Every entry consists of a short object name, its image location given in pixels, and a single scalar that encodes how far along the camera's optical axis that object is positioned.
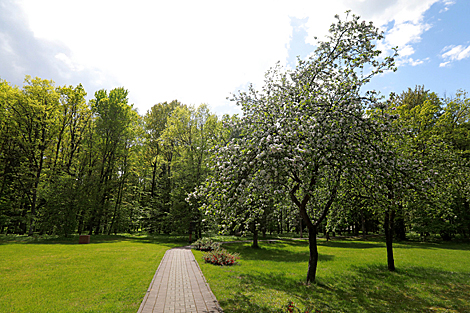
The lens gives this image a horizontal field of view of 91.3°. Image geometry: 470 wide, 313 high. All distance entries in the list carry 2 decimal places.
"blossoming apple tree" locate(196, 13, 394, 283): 6.64
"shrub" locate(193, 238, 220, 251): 19.77
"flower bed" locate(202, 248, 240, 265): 14.83
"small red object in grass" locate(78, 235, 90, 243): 23.33
